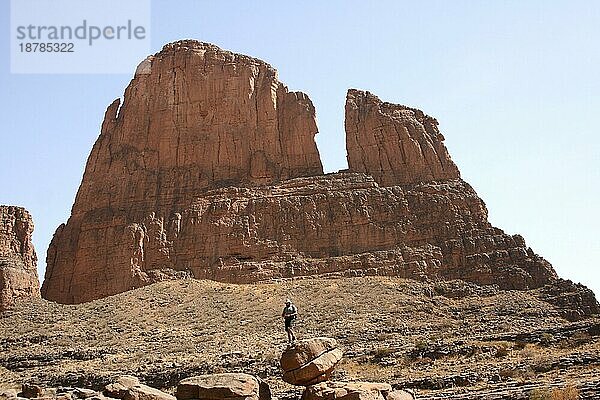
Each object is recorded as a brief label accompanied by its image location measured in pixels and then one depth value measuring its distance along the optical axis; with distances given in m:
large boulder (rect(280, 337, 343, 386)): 21.25
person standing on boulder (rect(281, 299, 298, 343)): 24.67
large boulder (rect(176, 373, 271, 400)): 20.06
